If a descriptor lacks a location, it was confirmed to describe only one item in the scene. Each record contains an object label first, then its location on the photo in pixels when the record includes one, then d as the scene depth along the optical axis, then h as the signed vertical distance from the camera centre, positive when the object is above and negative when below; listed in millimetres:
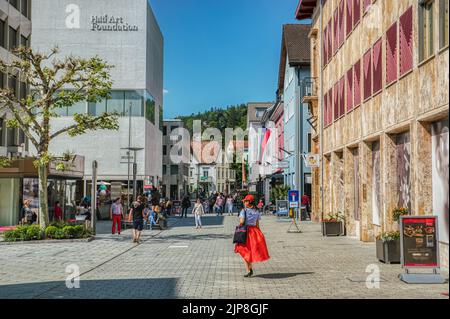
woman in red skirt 13047 -1007
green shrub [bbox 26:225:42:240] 22500 -1412
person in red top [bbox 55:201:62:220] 29344 -857
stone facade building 14320 +2539
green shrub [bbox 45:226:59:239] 22812 -1426
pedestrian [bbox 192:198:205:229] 32062 -874
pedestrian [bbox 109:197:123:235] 27312 -832
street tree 23000 +3480
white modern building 55531 +12495
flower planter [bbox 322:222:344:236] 25598 -1409
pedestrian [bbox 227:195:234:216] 50394 -728
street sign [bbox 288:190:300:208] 31469 -193
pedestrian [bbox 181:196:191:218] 46094 -670
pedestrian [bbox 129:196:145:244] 22906 -954
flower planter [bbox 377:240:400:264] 14844 -1345
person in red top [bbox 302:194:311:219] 41828 -560
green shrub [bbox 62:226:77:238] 22981 -1395
